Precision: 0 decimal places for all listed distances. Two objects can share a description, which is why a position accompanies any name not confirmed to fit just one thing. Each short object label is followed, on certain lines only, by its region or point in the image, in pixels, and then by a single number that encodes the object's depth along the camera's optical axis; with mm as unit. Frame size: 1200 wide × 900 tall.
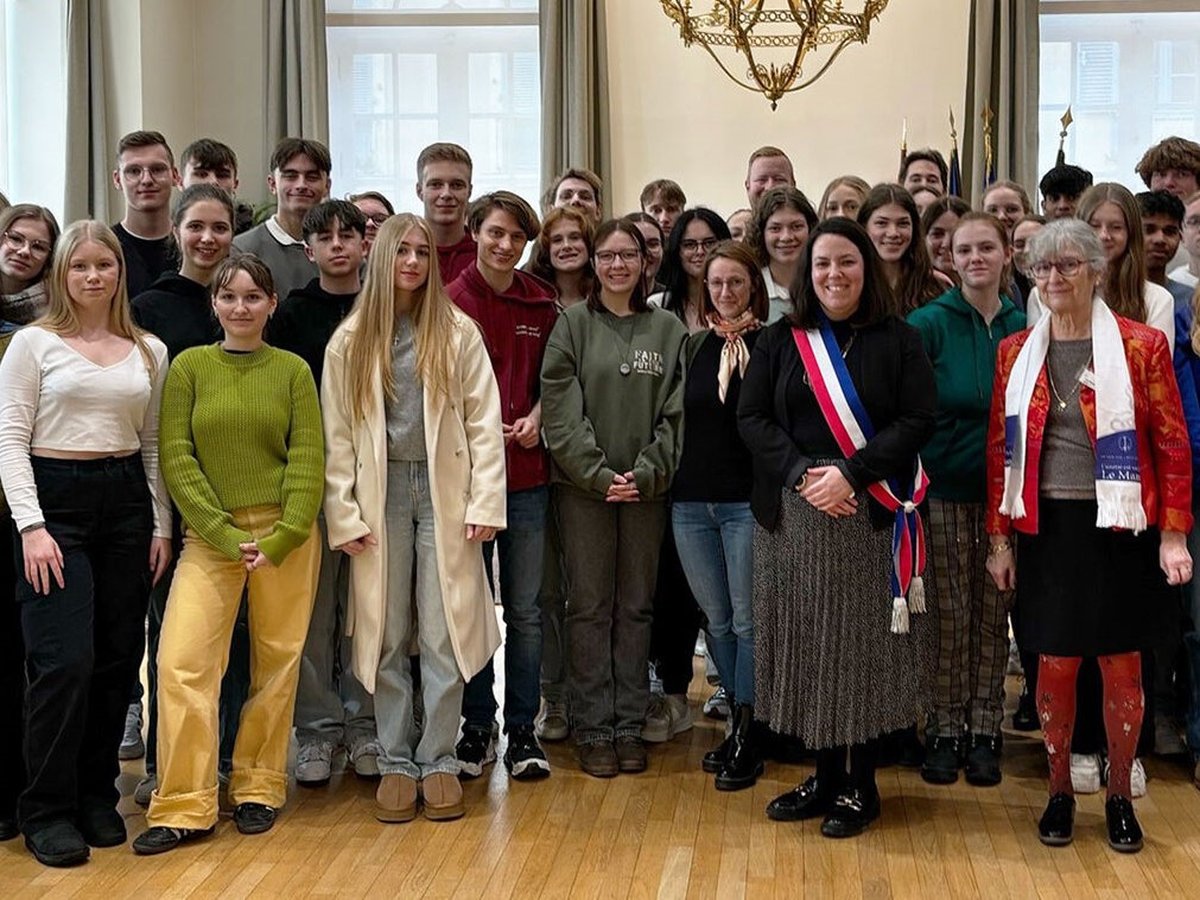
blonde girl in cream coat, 3656
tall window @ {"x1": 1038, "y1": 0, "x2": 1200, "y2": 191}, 8164
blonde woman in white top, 3297
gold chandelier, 5426
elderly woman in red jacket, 3342
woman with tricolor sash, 3426
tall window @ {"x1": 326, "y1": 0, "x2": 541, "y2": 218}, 8531
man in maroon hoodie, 3936
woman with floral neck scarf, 3846
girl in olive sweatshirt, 3902
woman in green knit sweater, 3467
